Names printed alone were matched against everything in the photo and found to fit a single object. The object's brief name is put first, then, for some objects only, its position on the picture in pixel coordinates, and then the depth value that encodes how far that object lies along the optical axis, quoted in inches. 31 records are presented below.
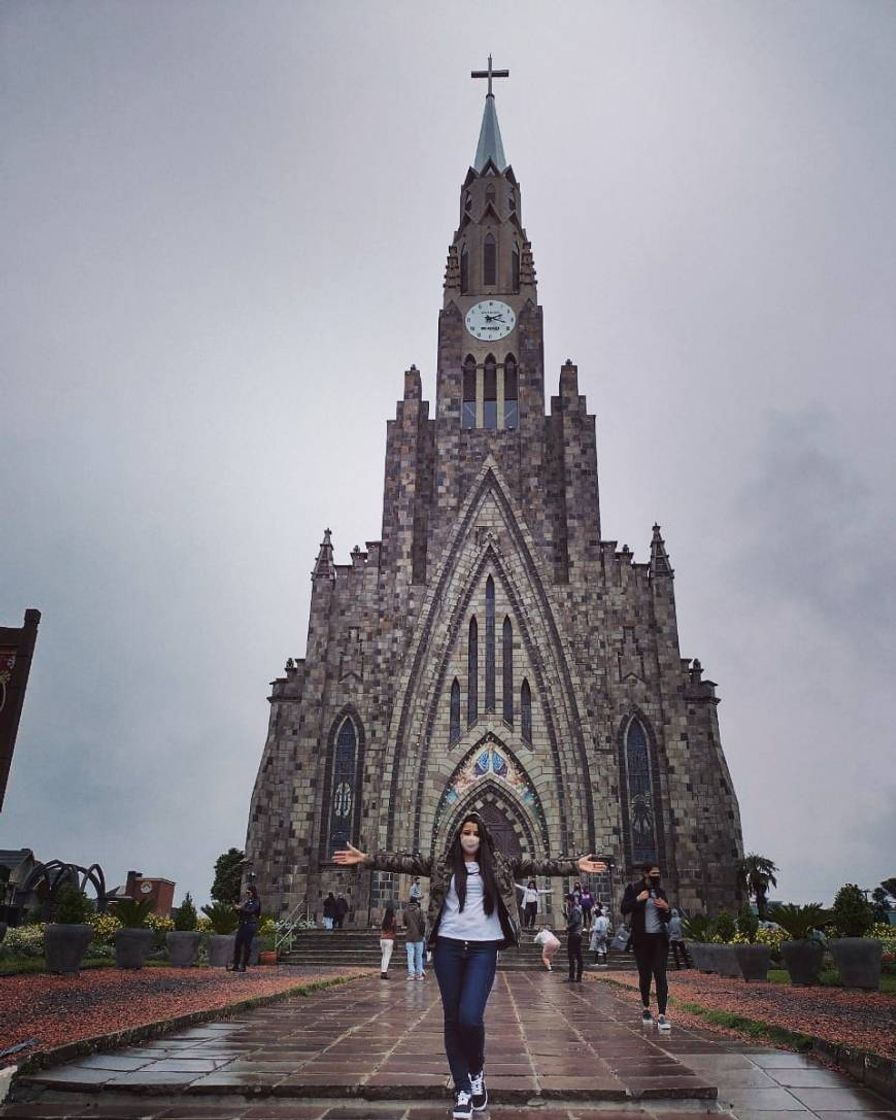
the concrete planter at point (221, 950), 768.9
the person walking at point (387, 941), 674.2
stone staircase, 908.9
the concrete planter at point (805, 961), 564.7
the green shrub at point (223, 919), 802.8
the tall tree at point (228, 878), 1958.7
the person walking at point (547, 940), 540.8
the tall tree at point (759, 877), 1363.2
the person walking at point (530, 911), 1125.7
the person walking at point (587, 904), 898.1
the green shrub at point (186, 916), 808.3
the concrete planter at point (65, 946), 567.7
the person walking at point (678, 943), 859.0
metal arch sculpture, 1044.5
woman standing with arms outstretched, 188.5
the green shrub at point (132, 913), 712.4
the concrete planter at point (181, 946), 736.3
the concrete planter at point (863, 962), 507.8
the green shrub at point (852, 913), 548.9
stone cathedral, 1184.8
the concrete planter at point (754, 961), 605.9
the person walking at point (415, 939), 647.8
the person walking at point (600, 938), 909.8
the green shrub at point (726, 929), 804.0
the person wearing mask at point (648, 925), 350.0
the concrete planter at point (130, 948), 670.5
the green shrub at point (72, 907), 586.6
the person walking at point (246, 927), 664.4
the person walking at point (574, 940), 660.7
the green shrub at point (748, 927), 768.3
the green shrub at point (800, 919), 571.5
